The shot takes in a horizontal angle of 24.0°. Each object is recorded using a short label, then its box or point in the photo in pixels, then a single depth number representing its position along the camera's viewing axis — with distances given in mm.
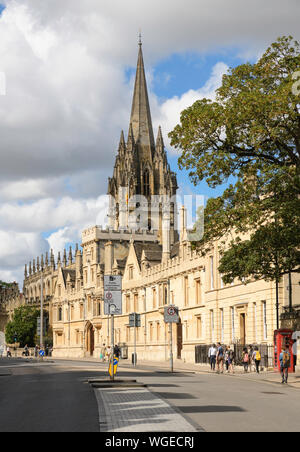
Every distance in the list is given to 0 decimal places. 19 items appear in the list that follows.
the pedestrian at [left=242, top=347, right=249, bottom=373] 39672
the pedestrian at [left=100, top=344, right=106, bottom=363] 71250
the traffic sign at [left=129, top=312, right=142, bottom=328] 47944
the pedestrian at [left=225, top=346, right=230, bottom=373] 39750
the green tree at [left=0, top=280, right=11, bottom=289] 195500
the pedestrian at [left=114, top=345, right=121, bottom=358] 62456
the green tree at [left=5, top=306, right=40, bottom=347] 123938
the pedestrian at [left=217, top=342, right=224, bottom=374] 39531
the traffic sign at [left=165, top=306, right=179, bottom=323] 41062
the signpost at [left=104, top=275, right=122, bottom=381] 27011
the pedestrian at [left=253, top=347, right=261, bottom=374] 37938
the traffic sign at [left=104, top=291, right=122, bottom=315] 27023
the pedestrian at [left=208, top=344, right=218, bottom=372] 42438
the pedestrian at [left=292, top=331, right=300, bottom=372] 36419
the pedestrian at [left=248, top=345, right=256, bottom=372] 42125
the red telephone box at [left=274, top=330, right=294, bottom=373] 34281
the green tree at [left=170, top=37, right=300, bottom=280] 26484
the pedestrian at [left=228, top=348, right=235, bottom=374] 39638
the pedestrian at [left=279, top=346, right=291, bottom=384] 28806
